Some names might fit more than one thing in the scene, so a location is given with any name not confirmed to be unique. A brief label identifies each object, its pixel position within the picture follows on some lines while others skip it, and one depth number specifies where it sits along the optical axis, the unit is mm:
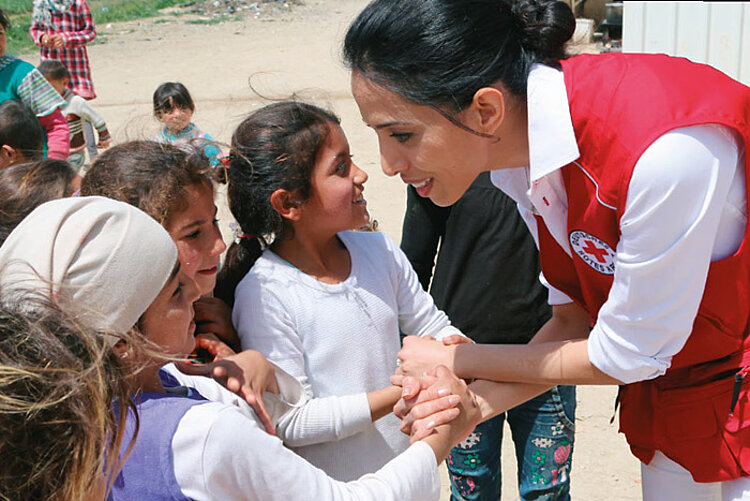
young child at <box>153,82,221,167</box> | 5668
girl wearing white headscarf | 1564
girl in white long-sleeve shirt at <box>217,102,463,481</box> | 2293
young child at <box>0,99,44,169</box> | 4012
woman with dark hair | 1644
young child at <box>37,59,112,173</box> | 7180
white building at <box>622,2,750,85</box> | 5840
